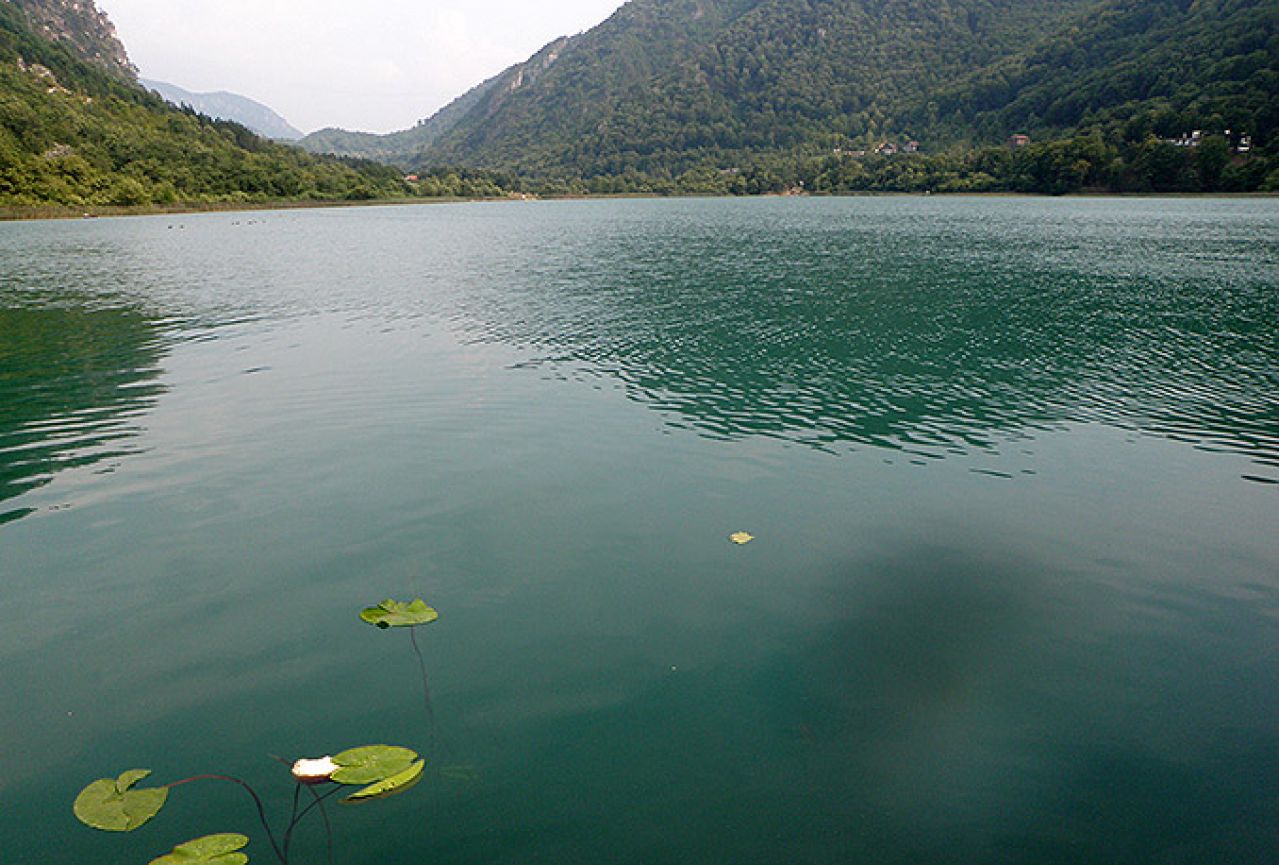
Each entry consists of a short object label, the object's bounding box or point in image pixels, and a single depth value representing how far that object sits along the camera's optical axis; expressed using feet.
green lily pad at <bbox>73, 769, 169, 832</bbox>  20.88
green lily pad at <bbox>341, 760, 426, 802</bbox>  22.00
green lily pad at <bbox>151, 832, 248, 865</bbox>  19.06
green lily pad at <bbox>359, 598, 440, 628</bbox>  31.22
